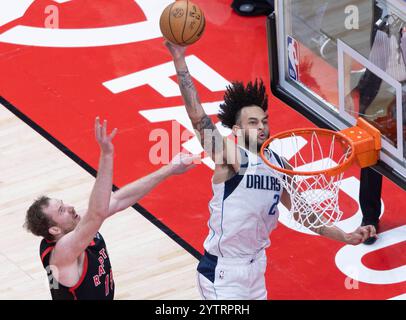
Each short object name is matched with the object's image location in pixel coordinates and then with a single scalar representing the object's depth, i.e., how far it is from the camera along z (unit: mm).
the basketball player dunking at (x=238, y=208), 12747
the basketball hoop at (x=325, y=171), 12941
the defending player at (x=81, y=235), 11991
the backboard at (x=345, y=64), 13354
